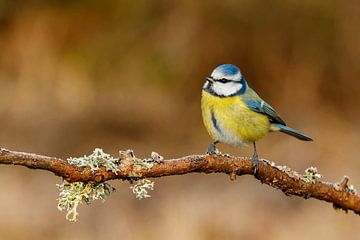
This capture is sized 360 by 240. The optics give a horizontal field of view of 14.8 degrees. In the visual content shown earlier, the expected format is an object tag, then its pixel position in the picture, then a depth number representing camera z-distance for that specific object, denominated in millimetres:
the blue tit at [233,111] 7727
